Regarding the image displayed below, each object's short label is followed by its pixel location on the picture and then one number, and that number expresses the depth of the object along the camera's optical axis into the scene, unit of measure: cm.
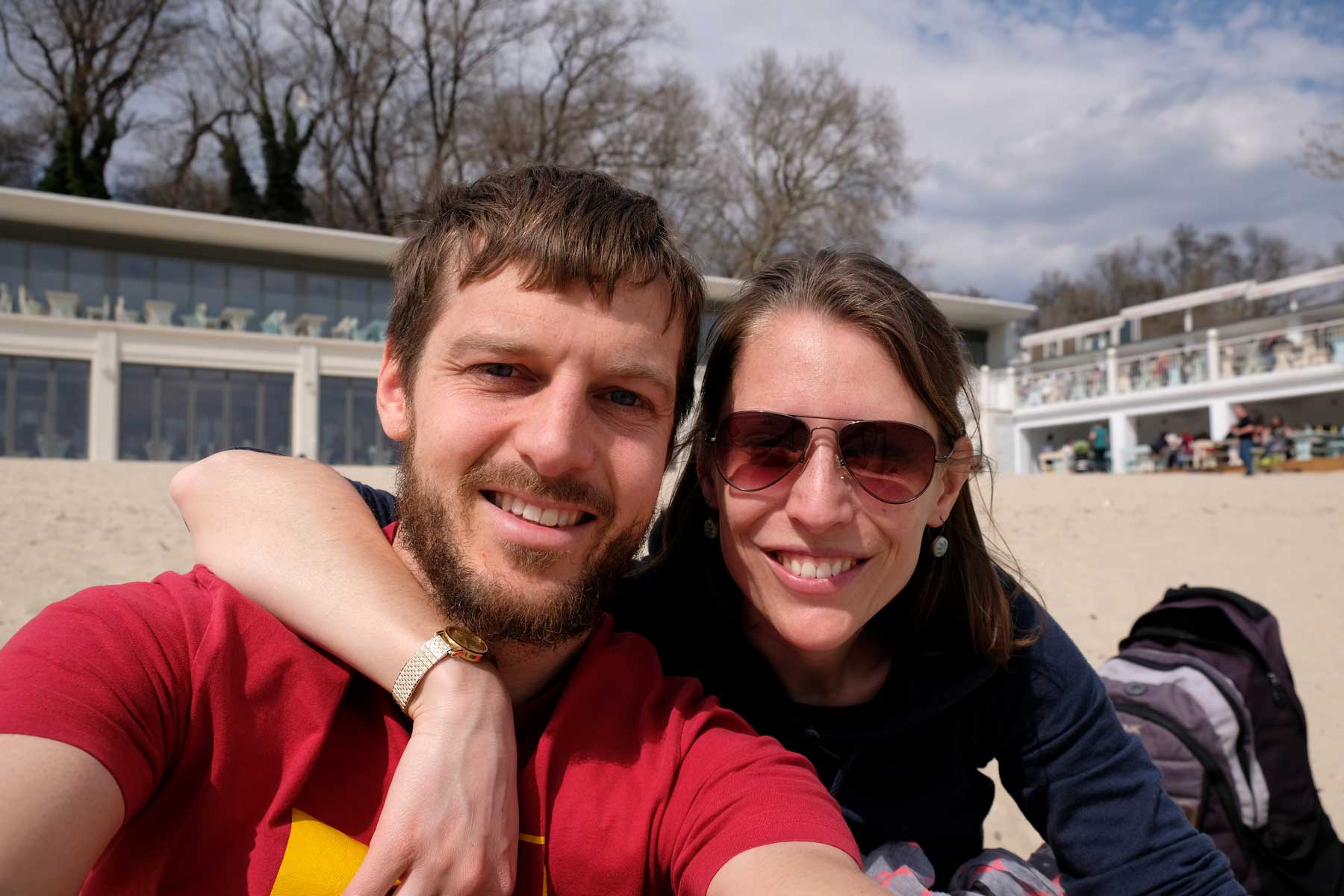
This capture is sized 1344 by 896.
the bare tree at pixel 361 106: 3359
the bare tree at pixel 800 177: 3653
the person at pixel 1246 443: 2023
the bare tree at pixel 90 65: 3134
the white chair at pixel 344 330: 2834
